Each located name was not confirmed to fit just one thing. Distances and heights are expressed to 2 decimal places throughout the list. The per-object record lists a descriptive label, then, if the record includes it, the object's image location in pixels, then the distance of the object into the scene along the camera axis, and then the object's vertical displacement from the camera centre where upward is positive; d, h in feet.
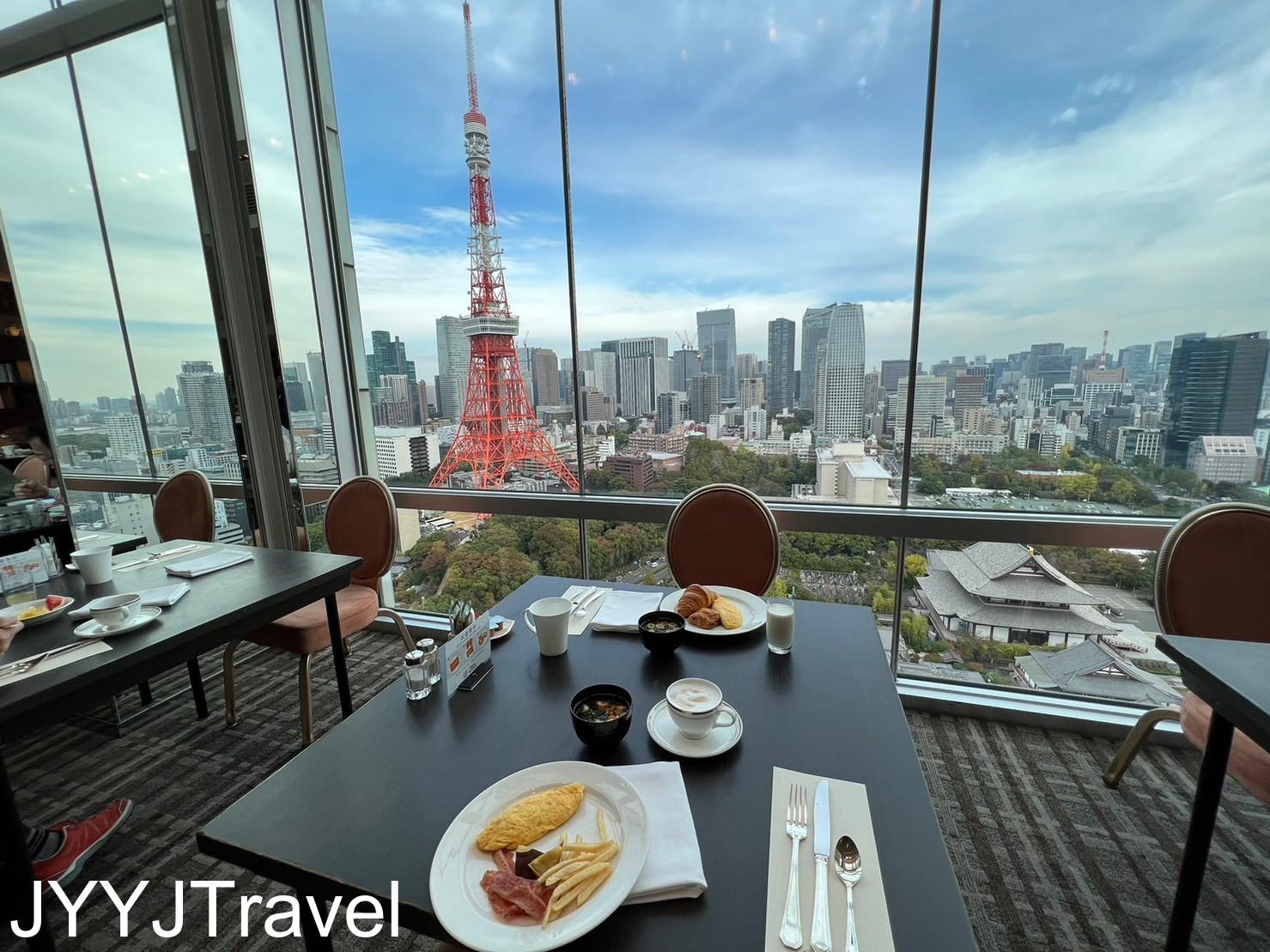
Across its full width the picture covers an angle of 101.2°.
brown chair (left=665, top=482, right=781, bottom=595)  6.26 -1.92
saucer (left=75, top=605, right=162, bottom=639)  4.71 -2.08
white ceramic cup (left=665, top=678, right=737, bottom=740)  3.14 -1.99
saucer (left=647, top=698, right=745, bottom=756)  3.09 -2.14
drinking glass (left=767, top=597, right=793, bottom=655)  4.20 -1.98
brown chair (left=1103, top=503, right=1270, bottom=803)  5.17 -2.05
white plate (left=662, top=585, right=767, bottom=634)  4.55 -2.10
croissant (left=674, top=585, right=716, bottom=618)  4.81 -1.99
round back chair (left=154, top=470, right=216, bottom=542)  9.09 -1.97
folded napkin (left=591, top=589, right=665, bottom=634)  4.66 -2.11
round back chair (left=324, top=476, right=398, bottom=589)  7.98 -2.06
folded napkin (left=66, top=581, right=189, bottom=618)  5.21 -2.08
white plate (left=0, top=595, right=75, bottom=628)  5.08 -2.08
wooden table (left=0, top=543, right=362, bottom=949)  4.02 -2.17
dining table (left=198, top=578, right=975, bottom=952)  2.20 -2.18
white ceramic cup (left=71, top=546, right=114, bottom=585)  5.85 -1.84
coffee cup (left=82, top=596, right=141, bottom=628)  4.80 -1.95
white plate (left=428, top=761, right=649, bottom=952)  2.04 -2.09
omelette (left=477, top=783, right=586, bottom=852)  2.44 -2.06
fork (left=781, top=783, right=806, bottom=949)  2.03 -2.14
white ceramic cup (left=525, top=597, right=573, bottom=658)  4.23 -1.90
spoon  2.25 -2.14
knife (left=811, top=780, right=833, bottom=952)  2.02 -2.13
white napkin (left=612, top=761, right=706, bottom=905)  2.23 -2.13
